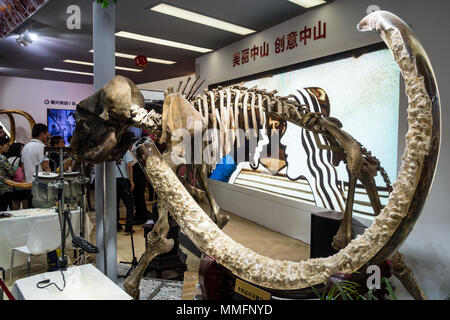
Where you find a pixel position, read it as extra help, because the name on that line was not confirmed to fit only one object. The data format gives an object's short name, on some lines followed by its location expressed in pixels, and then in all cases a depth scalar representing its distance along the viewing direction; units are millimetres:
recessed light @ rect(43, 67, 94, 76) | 8172
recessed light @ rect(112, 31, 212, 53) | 5242
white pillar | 2697
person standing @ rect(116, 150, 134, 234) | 3941
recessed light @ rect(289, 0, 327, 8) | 3892
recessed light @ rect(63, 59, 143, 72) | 7110
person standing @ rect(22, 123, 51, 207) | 4449
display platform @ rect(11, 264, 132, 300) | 1489
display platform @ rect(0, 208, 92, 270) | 3268
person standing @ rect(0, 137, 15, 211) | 4227
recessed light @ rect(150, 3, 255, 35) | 4242
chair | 2908
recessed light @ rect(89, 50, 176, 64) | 6500
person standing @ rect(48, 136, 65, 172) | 5620
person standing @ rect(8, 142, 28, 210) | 4716
